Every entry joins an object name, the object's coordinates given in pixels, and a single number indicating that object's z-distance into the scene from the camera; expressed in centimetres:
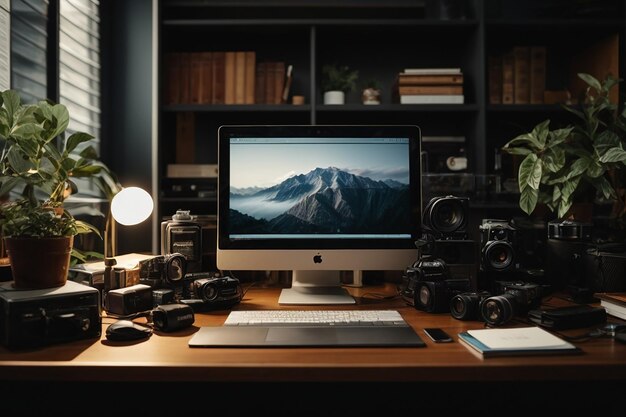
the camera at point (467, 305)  112
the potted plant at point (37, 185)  102
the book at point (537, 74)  248
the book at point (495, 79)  250
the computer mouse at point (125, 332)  96
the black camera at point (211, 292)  124
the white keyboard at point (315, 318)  106
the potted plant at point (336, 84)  251
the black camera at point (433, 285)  120
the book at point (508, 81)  249
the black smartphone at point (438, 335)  95
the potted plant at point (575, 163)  162
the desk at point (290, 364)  81
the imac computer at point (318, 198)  137
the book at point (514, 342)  86
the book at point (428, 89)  245
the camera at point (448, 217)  131
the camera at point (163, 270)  131
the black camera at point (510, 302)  104
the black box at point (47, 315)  89
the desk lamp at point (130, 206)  147
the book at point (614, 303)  115
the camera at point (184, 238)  145
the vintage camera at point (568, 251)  141
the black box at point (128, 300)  117
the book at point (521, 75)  248
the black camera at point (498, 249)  127
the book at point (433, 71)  245
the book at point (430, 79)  245
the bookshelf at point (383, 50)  243
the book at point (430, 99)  244
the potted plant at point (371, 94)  251
